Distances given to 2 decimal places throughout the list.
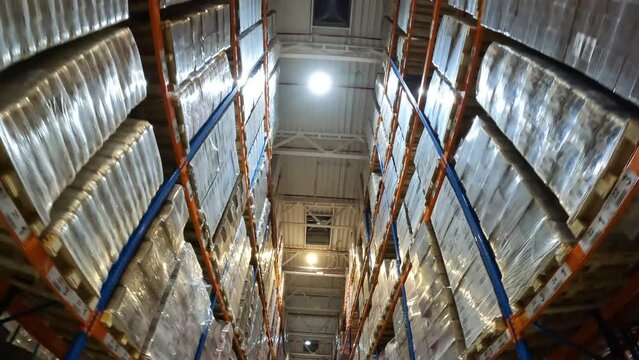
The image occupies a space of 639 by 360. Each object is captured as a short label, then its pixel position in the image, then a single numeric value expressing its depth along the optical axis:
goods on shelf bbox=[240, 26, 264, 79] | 7.32
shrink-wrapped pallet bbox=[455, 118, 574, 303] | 3.08
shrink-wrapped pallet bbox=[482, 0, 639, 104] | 2.37
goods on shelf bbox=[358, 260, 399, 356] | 8.08
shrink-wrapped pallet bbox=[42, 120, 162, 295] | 2.85
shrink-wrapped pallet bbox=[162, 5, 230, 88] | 4.36
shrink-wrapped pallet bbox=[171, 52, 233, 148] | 4.64
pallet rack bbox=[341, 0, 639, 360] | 2.40
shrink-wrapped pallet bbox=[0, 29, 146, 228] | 2.35
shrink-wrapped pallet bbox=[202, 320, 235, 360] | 6.25
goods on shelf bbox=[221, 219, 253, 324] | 7.41
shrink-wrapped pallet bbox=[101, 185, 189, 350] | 3.59
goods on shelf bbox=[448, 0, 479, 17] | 4.86
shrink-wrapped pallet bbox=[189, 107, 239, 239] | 5.42
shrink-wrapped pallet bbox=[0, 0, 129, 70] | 2.20
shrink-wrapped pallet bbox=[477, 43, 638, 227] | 2.50
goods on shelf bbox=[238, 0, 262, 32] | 6.98
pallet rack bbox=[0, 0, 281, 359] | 2.43
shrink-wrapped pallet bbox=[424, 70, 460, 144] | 5.32
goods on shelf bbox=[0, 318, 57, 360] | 4.34
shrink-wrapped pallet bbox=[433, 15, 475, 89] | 5.01
